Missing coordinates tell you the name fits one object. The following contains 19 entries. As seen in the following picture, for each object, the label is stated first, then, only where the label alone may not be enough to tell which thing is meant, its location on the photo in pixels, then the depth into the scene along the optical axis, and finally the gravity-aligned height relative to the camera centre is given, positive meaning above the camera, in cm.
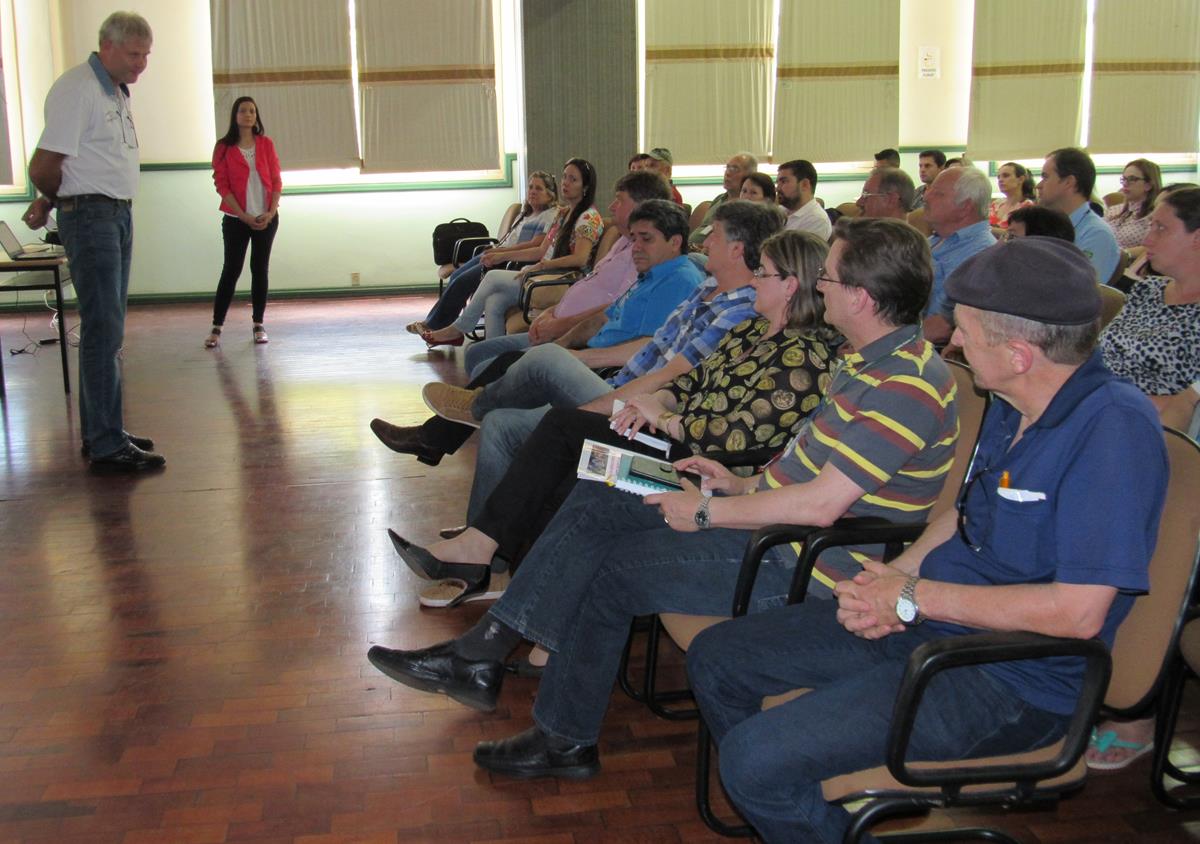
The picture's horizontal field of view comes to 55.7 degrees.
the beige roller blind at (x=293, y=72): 980 +98
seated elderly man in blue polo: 152 -53
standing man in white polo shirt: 439 +1
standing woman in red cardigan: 800 -8
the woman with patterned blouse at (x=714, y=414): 261 -56
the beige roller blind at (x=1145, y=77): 1093 +97
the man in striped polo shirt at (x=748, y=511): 205 -63
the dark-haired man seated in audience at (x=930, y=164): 870 +12
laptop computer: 696 -38
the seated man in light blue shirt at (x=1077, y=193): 457 -6
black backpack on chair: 876 -38
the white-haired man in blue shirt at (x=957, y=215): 434 -14
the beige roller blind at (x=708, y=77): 1035 +95
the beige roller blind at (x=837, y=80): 1055 +93
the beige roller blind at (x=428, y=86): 1006 +88
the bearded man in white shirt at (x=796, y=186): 639 -2
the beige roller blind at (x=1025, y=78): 1069 +95
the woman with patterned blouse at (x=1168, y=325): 275 -36
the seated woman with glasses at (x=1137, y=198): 682 -12
